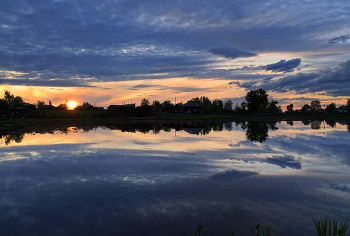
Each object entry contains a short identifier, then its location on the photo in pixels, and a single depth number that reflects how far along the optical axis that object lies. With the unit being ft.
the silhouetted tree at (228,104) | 442.67
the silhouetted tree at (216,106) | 321.28
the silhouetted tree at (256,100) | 341.41
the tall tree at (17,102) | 271.74
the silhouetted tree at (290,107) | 489.42
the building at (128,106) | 282.89
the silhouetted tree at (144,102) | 337.62
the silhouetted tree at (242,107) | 350.23
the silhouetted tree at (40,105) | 312.99
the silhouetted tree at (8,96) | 319.02
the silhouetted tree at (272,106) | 369.09
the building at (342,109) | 459.32
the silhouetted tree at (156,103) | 343.36
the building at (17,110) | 221.66
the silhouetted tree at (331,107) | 442.67
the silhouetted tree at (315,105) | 498.69
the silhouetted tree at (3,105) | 231.05
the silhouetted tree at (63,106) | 283.61
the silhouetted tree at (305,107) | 480.64
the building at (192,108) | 285.23
